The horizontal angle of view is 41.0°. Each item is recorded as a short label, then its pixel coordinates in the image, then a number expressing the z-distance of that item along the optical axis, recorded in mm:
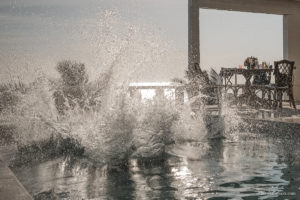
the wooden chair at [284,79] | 7219
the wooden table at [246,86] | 7367
